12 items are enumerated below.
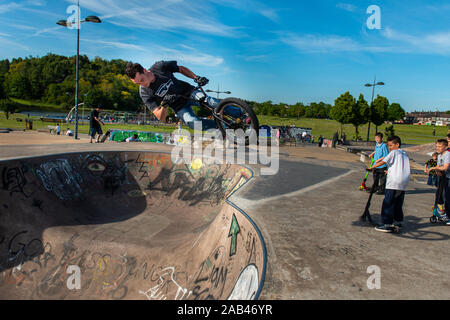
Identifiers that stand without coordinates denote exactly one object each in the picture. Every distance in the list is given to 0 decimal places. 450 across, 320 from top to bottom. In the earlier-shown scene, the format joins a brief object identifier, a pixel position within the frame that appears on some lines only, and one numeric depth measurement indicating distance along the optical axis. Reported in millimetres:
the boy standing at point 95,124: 13180
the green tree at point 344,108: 37000
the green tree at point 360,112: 37094
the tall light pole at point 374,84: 26800
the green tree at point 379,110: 38803
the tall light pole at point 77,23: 14023
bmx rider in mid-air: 8680
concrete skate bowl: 4219
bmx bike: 7676
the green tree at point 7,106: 50338
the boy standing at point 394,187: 4086
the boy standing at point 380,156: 6335
